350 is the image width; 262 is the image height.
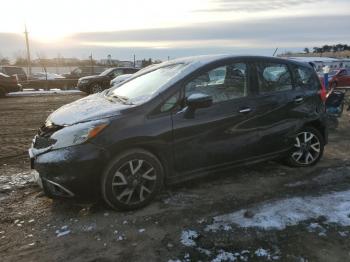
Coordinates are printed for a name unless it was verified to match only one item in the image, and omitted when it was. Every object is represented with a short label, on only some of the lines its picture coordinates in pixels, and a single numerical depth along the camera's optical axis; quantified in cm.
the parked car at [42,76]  2876
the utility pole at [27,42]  4261
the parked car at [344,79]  2063
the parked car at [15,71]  2586
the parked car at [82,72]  3129
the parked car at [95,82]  2116
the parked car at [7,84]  1936
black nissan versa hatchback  445
